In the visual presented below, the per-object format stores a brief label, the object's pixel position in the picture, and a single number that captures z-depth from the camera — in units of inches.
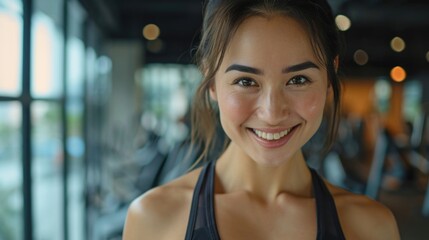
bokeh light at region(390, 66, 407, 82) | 277.3
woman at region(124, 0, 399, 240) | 38.4
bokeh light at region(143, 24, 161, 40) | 334.6
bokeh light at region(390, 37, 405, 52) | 368.7
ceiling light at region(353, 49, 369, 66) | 418.0
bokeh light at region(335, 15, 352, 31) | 197.7
